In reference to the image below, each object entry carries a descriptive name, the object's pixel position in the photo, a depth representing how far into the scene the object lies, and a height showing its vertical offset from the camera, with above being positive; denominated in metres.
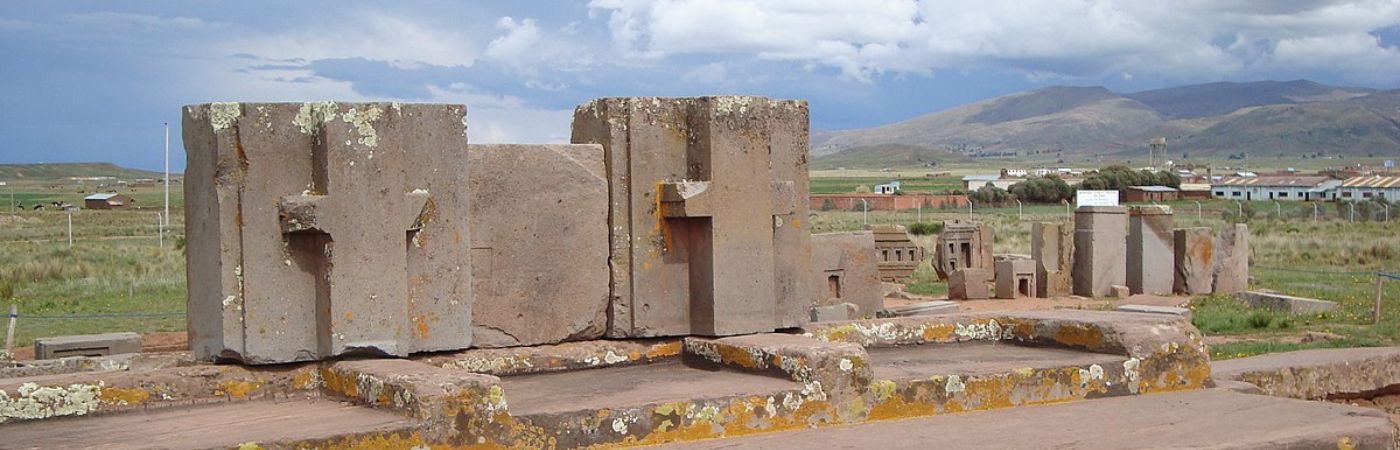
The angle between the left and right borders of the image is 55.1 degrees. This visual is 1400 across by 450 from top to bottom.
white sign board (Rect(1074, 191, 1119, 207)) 25.00 -0.16
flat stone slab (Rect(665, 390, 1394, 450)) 5.70 -1.07
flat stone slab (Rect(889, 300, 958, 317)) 18.28 -1.60
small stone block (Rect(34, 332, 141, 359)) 12.01 -1.26
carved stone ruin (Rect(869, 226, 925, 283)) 24.72 -1.12
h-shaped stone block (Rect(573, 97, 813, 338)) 7.08 -0.07
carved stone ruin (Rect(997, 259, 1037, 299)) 22.64 -1.48
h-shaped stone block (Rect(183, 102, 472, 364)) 6.00 -0.09
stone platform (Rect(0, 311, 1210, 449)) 5.41 -0.88
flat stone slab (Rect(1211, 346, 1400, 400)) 8.61 -1.22
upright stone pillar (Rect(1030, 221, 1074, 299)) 23.05 -1.15
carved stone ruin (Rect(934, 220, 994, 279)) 24.89 -1.00
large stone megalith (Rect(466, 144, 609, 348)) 6.73 -0.23
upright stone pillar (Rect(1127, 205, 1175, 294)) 23.00 -1.09
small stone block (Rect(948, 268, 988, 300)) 22.77 -1.56
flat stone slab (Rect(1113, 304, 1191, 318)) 14.46 -1.34
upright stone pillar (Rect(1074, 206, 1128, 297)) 22.78 -1.01
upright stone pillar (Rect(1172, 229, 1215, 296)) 23.06 -1.23
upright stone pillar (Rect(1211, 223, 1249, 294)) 23.17 -1.28
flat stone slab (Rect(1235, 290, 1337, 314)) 18.06 -1.60
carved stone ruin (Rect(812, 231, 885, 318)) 19.48 -1.11
